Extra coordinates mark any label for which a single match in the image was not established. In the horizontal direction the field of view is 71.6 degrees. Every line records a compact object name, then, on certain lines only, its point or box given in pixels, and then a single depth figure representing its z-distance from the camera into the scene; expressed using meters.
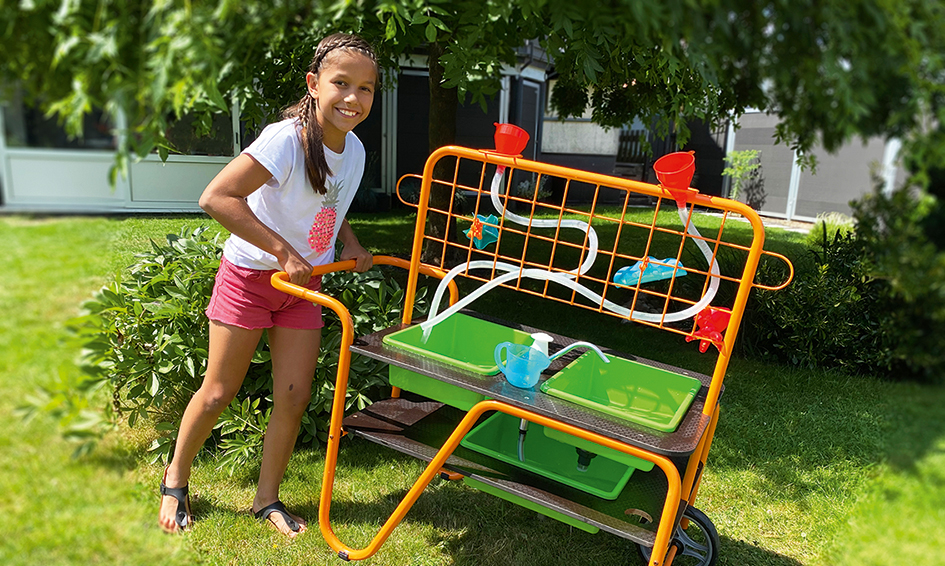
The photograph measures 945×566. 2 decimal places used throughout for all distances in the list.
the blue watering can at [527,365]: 1.94
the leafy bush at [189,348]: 2.76
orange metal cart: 1.70
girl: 2.00
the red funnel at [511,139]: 2.05
